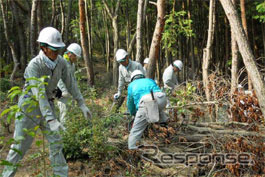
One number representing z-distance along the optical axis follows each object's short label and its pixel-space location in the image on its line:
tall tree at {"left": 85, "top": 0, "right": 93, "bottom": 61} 13.50
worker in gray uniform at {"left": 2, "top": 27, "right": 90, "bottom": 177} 4.11
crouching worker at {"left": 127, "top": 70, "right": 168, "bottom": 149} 5.64
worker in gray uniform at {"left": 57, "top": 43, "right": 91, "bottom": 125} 6.87
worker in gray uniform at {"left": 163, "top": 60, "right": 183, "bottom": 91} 9.74
